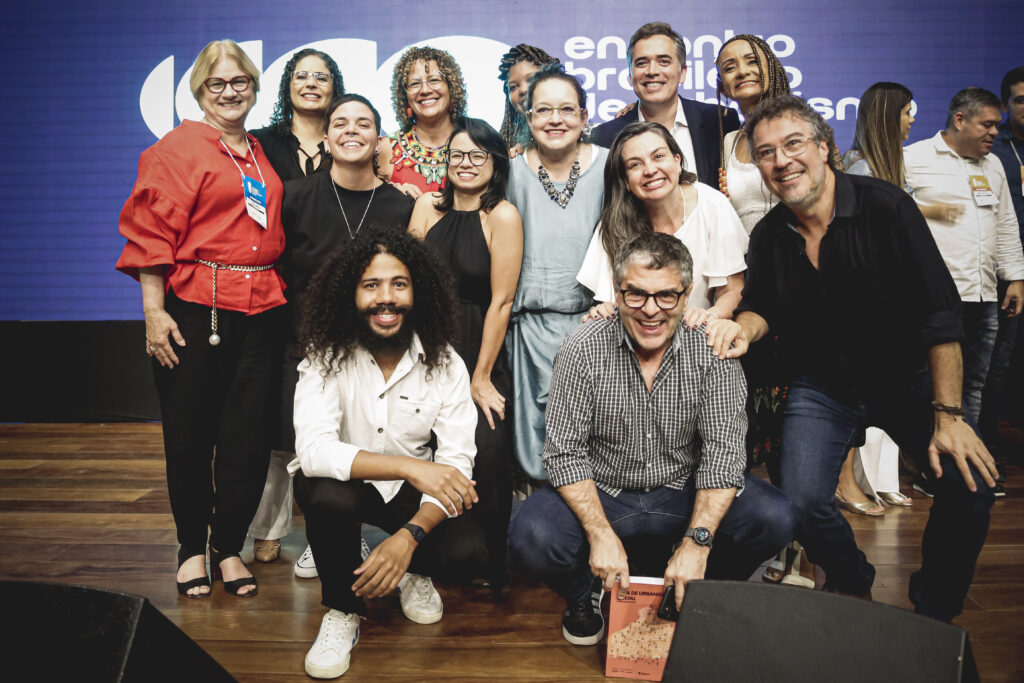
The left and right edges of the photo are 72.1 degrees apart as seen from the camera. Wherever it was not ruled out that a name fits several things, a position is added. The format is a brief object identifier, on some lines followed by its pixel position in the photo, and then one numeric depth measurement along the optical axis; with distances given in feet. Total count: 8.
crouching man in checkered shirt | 6.13
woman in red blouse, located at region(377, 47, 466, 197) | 8.89
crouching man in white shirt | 6.17
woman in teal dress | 7.75
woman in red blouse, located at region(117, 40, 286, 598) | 7.30
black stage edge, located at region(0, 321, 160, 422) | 15.92
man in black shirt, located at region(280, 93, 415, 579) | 7.81
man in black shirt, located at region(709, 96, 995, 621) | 6.27
